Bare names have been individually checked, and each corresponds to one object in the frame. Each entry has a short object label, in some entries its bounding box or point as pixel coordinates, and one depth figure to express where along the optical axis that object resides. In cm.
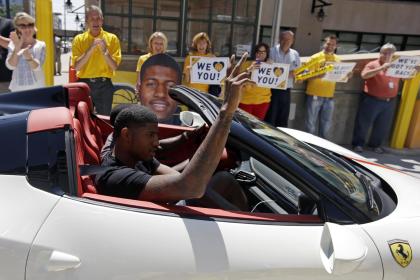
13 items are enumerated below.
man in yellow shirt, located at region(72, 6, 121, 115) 475
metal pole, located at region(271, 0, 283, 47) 678
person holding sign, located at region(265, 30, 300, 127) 580
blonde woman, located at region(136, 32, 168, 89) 499
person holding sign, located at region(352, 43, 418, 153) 617
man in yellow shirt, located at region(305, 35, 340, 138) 602
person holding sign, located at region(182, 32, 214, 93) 524
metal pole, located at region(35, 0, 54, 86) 511
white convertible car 144
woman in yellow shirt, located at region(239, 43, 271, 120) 544
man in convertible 156
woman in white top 444
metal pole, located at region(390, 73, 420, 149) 653
